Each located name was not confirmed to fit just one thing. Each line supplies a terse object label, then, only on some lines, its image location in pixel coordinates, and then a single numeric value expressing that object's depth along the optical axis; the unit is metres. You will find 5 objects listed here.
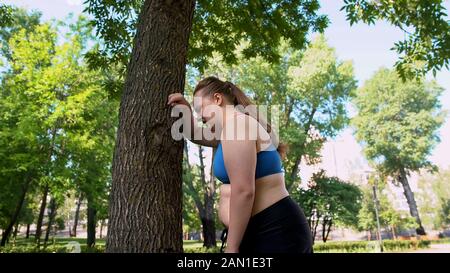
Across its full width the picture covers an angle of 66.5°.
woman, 1.74
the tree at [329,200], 28.00
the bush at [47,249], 13.85
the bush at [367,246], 26.83
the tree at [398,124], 36.06
